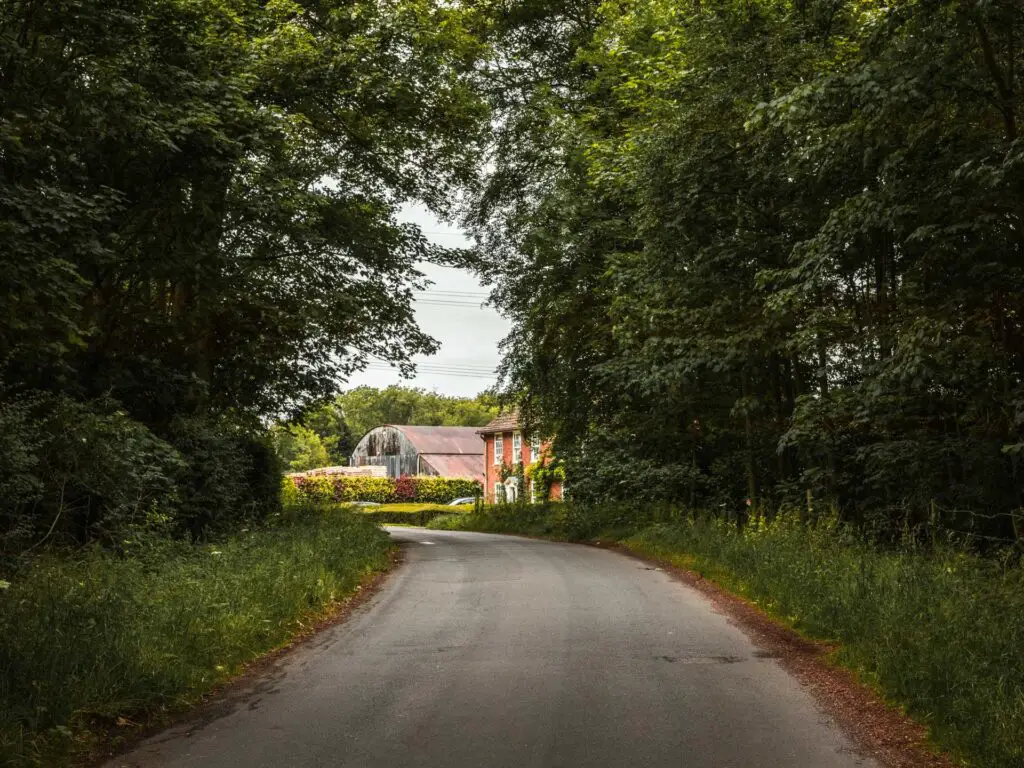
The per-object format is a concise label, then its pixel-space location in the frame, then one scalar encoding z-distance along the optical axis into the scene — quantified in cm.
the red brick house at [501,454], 5271
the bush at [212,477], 1627
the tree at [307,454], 8456
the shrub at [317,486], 4224
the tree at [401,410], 10419
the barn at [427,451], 7119
